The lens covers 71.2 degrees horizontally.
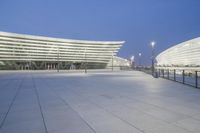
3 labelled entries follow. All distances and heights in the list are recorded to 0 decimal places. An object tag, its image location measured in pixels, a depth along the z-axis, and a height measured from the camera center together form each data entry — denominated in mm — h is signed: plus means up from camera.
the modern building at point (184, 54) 84224 +7527
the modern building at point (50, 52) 68092 +7632
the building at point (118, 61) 98984 +2903
